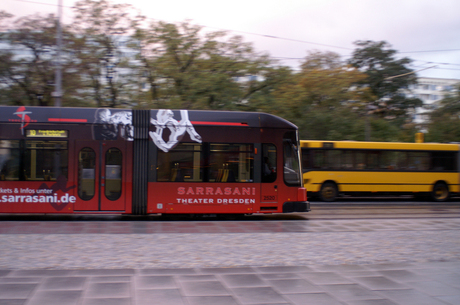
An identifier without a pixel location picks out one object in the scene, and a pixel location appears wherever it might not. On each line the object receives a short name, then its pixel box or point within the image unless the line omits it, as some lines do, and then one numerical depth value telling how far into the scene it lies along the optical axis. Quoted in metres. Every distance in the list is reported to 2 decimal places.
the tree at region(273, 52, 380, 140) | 25.20
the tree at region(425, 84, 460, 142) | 30.41
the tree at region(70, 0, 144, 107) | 21.05
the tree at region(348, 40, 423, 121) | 37.47
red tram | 11.09
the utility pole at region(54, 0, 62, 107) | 16.18
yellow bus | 18.66
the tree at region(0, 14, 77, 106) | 19.92
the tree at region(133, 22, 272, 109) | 22.95
